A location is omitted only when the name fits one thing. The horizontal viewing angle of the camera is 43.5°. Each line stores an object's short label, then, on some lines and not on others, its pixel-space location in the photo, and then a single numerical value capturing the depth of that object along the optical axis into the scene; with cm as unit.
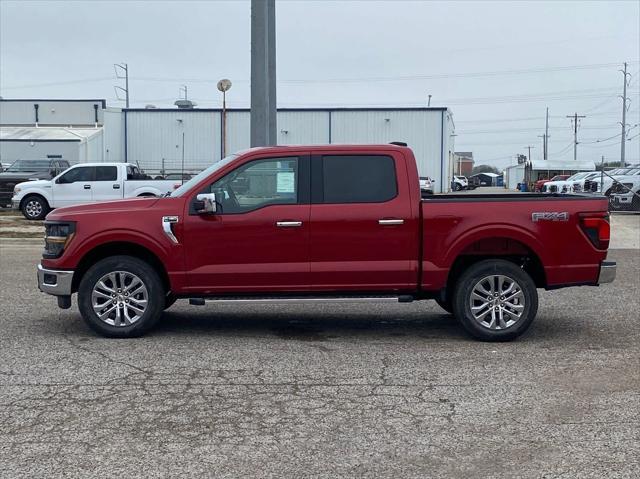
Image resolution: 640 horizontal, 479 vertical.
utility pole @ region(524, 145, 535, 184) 6837
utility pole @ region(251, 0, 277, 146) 1573
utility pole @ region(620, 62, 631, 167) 7494
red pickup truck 796
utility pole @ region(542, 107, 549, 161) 11834
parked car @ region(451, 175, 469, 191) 6600
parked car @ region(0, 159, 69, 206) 2839
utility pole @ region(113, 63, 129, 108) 8606
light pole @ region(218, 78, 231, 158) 2409
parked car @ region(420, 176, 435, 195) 4058
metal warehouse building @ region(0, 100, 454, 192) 5088
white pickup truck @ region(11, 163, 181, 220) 2448
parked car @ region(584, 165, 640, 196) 3034
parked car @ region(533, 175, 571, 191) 5627
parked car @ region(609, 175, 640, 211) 2548
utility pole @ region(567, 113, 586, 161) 10622
